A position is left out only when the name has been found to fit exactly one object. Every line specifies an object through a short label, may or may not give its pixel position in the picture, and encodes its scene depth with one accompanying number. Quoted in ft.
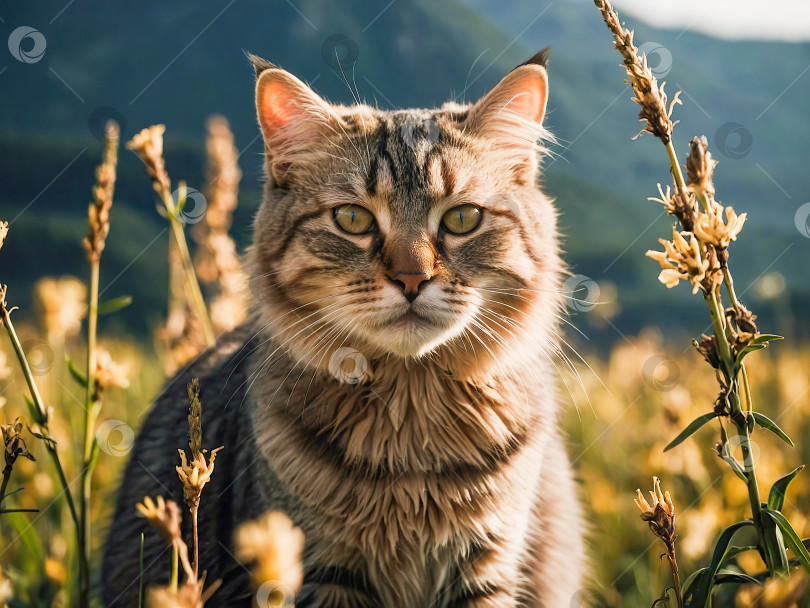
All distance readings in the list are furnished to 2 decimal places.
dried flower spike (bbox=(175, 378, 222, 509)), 1.20
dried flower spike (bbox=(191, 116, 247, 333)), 2.17
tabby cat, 1.70
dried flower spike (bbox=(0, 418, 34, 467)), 1.41
